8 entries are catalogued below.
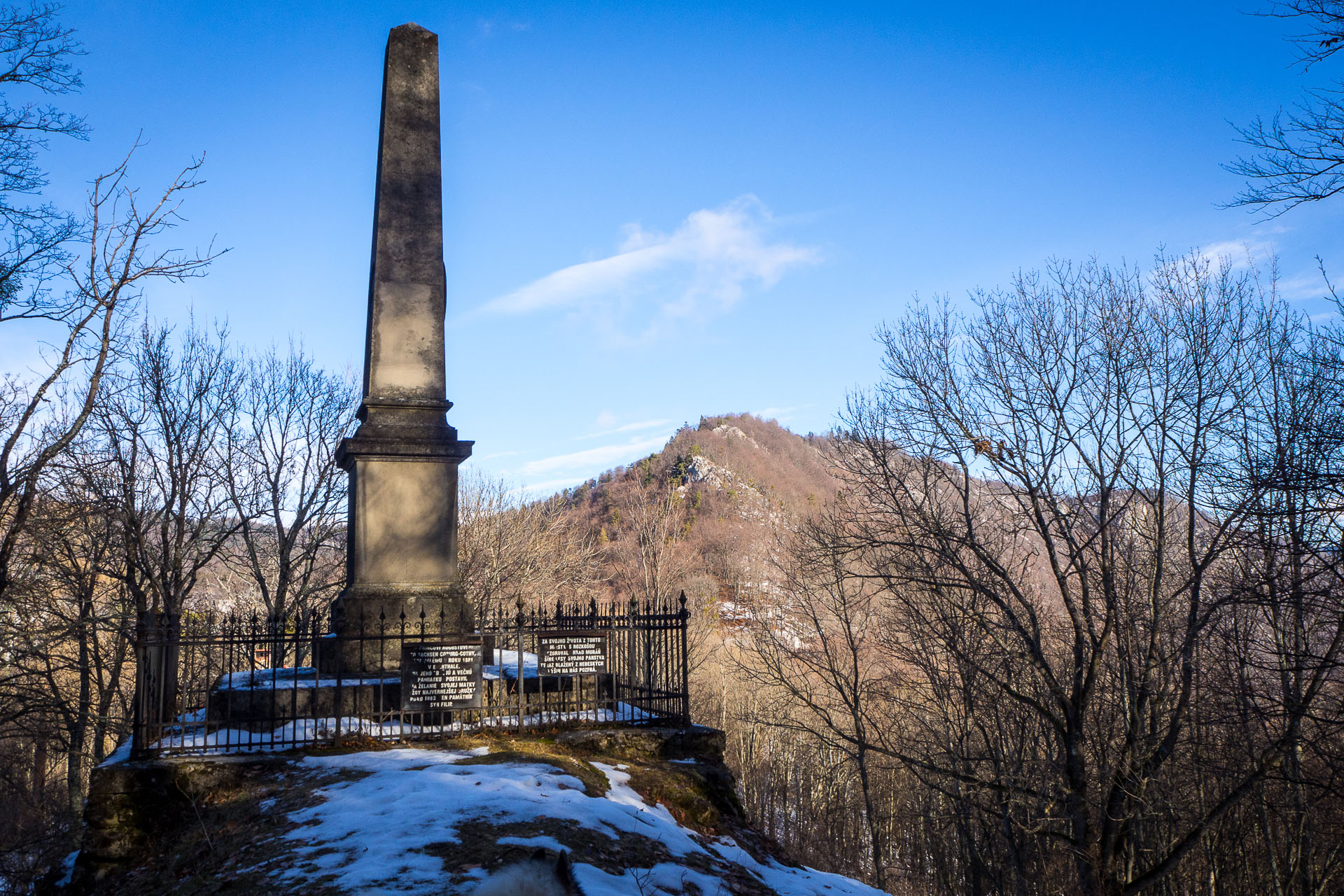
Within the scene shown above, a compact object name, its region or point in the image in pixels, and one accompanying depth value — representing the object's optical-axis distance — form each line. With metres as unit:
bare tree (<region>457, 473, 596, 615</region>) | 32.19
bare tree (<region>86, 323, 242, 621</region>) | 18.95
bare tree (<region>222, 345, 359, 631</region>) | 22.36
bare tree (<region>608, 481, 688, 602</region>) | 44.25
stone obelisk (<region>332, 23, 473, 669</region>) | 9.68
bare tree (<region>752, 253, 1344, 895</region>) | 12.75
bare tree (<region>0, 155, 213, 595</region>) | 9.30
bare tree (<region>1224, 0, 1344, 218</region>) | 7.16
